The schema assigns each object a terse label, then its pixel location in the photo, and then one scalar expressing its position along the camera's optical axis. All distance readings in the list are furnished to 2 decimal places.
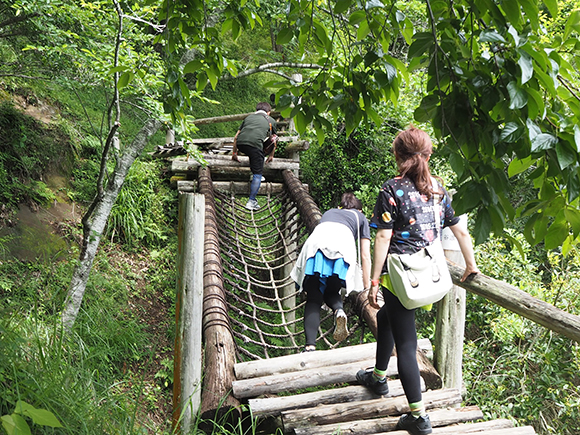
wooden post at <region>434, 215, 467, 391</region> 3.08
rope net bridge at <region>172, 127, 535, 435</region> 2.62
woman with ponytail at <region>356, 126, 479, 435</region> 2.38
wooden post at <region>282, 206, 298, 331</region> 6.75
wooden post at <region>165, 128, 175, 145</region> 9.44
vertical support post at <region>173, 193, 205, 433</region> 2.68
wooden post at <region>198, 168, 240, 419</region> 2.68
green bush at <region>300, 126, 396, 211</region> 7.75
